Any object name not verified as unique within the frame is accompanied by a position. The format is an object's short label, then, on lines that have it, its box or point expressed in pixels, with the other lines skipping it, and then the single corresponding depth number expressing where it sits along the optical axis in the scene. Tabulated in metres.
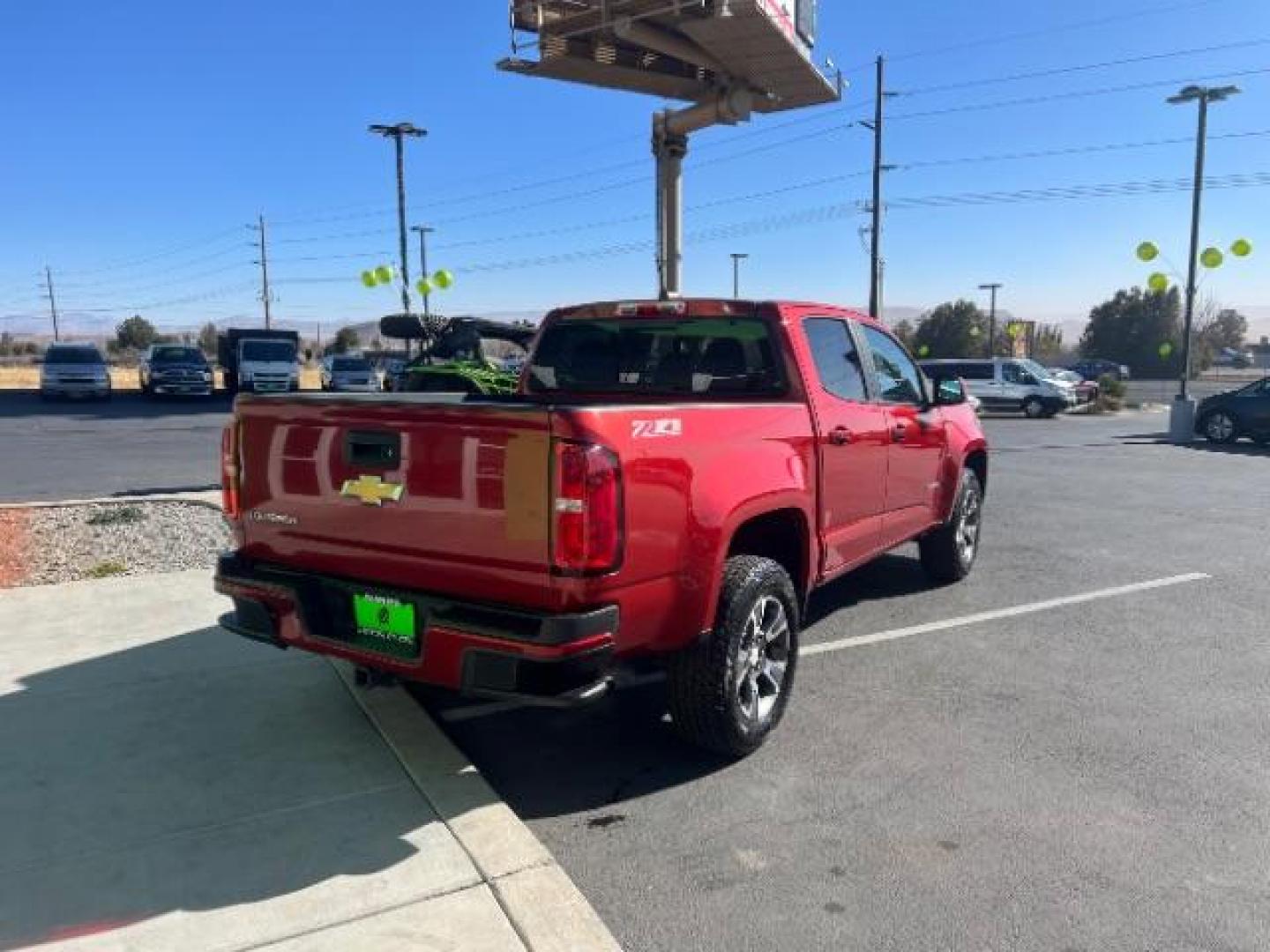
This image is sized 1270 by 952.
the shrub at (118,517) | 8.46
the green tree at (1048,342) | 97.62
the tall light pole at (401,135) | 33.12
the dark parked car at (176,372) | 30.81
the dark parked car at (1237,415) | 19.66
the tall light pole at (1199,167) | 22.16
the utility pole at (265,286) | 70.01
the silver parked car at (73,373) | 30.28
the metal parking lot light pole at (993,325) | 72.35
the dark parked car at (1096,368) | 58.00
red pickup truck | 3.21
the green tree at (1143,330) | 72.19
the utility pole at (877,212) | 32.50
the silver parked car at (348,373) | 33.06
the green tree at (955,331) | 72.19
